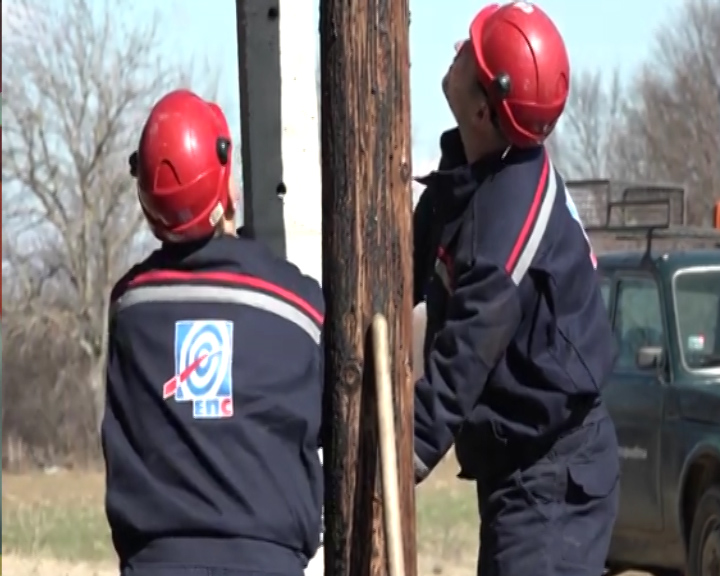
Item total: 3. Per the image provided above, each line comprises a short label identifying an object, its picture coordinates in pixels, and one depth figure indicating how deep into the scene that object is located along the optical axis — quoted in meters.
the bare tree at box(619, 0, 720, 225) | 48.72
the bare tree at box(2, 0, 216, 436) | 45.09
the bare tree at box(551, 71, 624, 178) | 56.50
